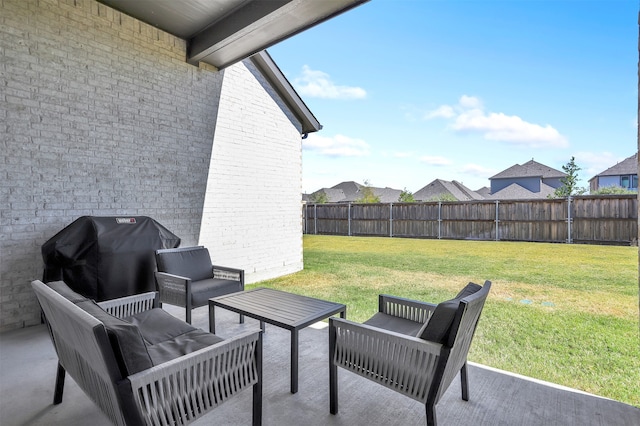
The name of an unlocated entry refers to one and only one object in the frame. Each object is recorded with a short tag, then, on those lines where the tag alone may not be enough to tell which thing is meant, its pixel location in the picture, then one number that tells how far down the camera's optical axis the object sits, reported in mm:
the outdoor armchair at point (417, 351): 1753
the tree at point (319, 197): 27497
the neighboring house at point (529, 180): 24438
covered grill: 3664
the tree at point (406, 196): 26970
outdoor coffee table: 2514
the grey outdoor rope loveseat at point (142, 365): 1396
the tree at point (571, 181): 20109
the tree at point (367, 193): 27448
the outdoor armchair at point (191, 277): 3584
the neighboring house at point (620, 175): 18125
